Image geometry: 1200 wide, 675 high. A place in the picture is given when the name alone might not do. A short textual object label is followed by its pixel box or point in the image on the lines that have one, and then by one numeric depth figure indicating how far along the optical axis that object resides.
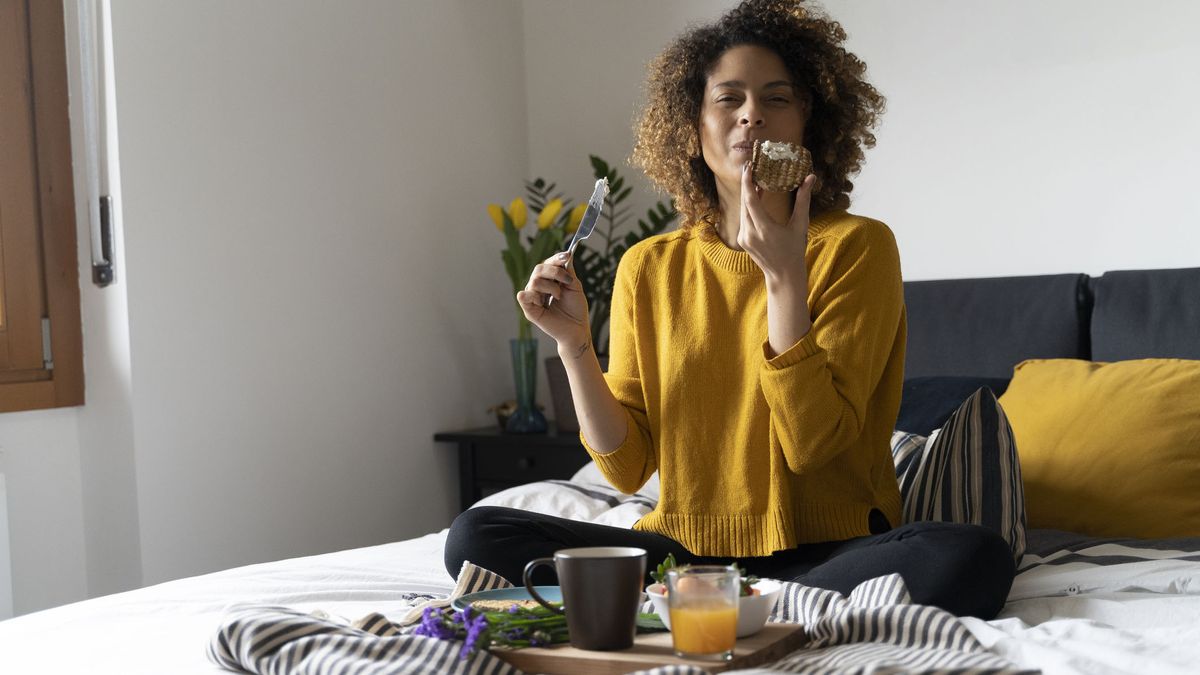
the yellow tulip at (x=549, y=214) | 3.09
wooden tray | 1.01
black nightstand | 3.04
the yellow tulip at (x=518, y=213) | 3.15
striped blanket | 1.02
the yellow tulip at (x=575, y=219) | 3.12
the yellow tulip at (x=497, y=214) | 3.16
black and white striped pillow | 1.76
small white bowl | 1.07
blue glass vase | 3.17
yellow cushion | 1.86
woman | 1.51
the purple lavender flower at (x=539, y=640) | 1.08
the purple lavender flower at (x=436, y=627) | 1.10
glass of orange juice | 1.00
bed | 1.25
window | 2.49
